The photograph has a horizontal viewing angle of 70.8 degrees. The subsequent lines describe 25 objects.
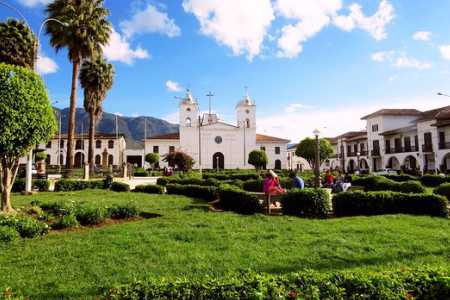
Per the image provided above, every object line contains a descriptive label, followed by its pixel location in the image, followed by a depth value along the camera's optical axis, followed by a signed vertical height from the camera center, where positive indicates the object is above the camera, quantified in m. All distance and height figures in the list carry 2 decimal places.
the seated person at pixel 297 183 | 11.02 -0.51
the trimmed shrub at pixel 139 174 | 36.61 -0.41
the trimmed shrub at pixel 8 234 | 5.91 -1.17
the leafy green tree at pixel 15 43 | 21.03 +8.69
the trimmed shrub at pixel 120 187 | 16.95 -0.88
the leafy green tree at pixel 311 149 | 31.31 +1.93
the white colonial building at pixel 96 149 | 57.94 +4.04
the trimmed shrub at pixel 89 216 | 7.61 -1.07
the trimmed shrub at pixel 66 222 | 7.22 -1.17
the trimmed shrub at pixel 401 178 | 21.66 -0.75
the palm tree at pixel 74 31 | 22.91 +10.30
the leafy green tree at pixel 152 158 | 47.72 +1.86
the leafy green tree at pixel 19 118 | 7.89 +1.42
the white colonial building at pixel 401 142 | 36.03 +3.50
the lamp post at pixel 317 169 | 13.02 -0.03
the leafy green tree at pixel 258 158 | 39.84 +1.38
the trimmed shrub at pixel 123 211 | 8.39 -1.08
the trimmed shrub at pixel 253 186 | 16.61 -0.89
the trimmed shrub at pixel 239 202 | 9.28 -0.98
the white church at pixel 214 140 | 54.44 +5.24
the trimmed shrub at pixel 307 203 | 8.70 -0.96
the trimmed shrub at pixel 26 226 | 6.39 -1.11
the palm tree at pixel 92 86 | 28.66 +7.79
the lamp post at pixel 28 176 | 15.13 -0.20
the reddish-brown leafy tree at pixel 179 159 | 32.06 +1.11
